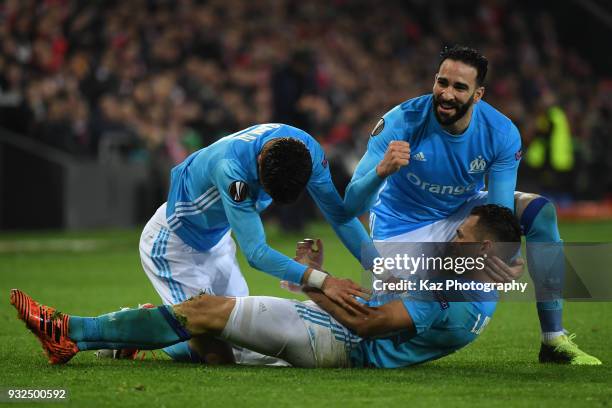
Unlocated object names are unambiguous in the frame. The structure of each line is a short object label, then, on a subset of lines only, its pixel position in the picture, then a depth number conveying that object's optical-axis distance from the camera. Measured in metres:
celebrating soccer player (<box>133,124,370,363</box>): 11.62
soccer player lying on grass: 11.67
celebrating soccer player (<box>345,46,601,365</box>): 12.94
